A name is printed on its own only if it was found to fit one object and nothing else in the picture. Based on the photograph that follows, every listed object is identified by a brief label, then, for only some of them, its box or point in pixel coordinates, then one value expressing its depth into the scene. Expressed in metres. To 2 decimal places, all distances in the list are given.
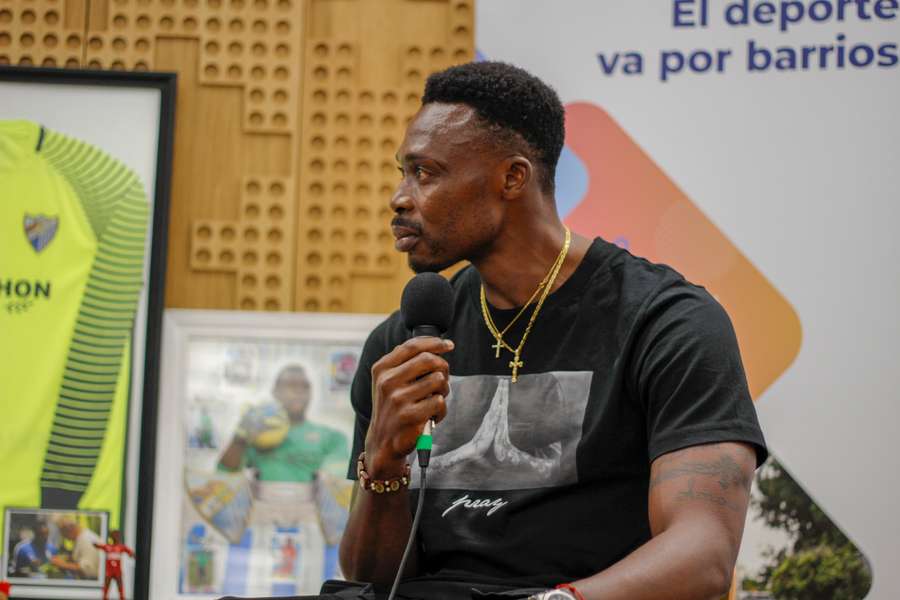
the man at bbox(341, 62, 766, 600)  1.47
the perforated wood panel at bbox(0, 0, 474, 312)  3.64
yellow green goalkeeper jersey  3.48
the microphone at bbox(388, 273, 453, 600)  1.58
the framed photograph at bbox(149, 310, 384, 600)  3.45
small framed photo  3.44
